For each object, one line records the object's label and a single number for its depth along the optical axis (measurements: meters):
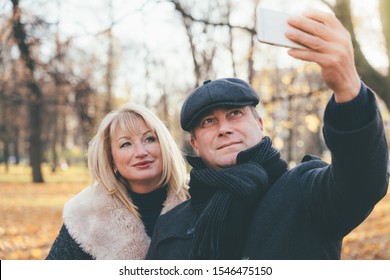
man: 1.09
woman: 1.62
